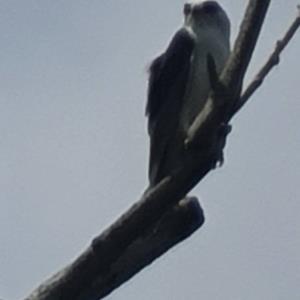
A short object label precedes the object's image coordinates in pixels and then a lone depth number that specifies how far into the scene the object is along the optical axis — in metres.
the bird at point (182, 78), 12.29
